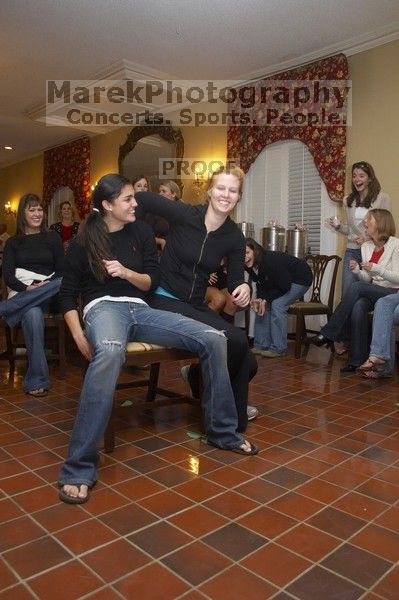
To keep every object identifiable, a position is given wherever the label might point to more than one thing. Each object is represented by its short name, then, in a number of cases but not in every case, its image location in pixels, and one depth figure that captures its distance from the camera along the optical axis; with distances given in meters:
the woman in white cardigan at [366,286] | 3.56
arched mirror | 6.57
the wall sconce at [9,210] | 10.89
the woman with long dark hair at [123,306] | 2.01
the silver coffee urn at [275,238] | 5.08
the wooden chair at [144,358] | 2.01
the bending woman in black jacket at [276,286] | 4.09
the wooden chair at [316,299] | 4.11
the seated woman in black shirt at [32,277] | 3.00
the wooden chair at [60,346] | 3.35
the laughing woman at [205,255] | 2.20
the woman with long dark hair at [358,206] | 4.21
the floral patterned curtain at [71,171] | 8.29
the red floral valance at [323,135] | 4.68
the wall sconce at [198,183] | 6.27
